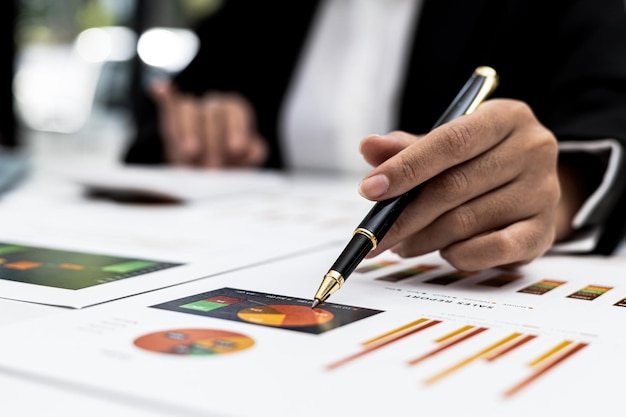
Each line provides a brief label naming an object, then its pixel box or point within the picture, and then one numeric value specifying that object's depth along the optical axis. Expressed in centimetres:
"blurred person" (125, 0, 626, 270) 75
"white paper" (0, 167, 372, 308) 74
